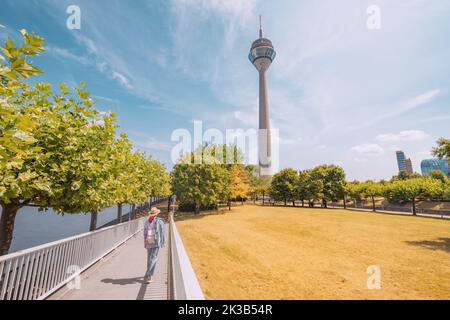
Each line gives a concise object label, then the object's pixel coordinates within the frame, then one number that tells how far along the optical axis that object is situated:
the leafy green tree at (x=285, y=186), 61.22
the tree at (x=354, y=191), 58.21
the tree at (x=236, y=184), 43.79
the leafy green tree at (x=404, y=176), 91.84
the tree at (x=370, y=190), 54.16
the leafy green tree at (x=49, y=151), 5.66
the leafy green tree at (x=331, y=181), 56.34
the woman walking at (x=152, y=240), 6.88
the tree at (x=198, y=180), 34.34
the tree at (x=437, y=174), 82.79
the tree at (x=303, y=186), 57.82
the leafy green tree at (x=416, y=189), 40.75
